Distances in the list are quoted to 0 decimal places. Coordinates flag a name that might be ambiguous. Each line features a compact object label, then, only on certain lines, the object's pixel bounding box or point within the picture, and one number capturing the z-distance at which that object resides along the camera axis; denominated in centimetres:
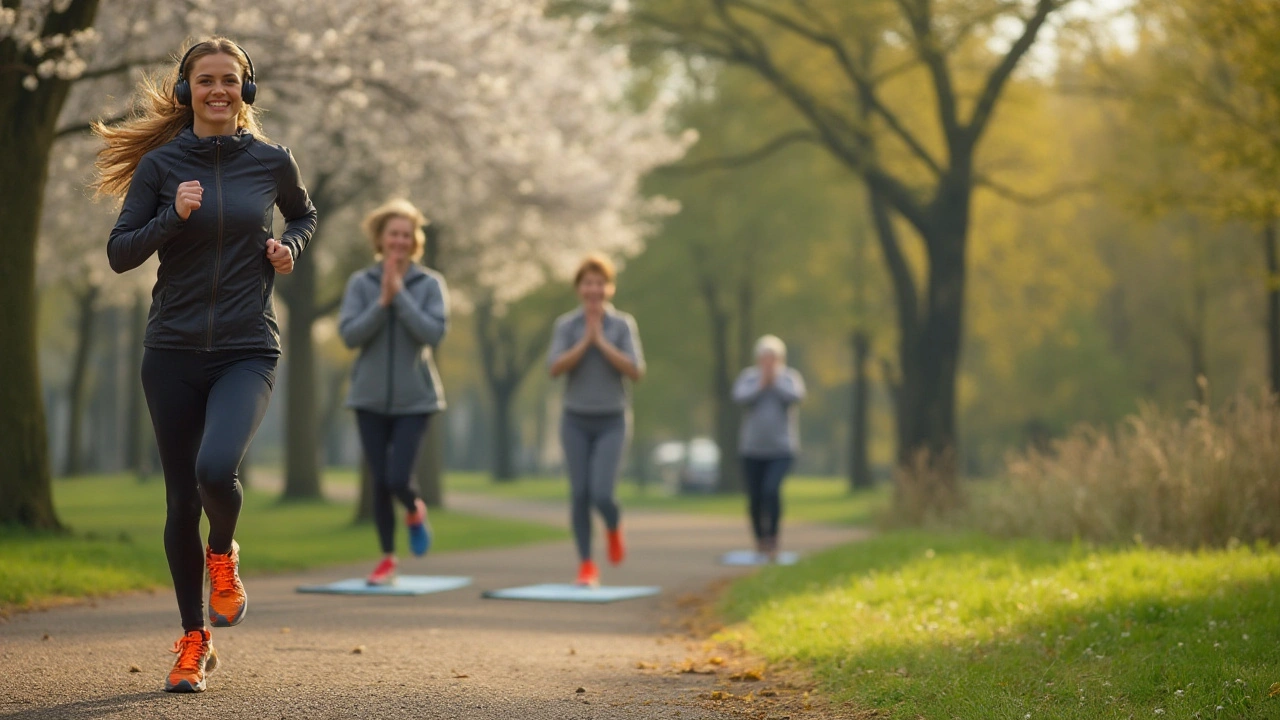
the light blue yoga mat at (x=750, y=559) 1470
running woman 541
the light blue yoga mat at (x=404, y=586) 973
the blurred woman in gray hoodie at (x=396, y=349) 947
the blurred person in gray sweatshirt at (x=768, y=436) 1433
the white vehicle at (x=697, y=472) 4447
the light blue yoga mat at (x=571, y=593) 994
